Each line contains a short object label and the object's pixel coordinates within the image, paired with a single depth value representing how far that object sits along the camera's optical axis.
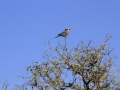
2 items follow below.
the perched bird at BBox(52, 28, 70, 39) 15.29
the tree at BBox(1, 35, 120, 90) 13.44
